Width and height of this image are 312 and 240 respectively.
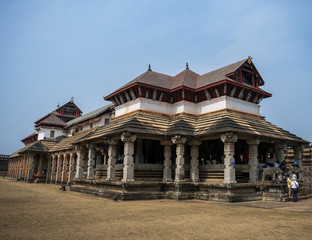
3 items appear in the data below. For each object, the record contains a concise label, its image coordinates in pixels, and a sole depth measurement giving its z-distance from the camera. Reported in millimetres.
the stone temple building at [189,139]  16484
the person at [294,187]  15539
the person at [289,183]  17297
